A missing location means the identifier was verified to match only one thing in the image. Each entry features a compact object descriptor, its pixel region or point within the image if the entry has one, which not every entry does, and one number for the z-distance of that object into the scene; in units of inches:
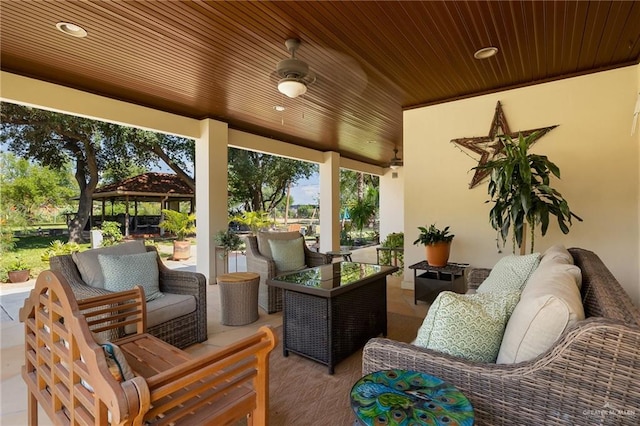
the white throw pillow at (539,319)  44.1
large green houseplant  118.5
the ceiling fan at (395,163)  303.3
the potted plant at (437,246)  159.0
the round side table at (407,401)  38.9
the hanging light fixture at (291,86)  118.6
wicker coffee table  94.7
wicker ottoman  130.6
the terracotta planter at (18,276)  207.8
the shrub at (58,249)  227.5
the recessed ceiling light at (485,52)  121.4
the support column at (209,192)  207.3
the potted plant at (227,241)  207.3
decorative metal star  161.5
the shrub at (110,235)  272.4
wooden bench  40.5
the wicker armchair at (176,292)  97.7
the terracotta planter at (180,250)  319.3
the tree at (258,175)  405.7
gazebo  345.4
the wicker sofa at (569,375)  36.6
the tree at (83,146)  263.7
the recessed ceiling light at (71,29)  102.3
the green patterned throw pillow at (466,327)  52.4
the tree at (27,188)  268.4
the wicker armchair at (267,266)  151.1
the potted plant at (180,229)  320.2
